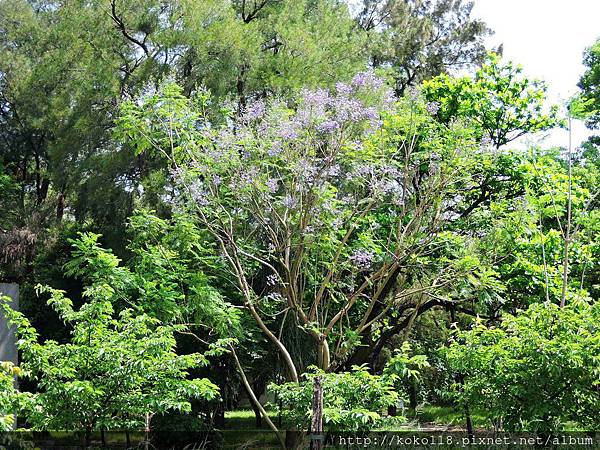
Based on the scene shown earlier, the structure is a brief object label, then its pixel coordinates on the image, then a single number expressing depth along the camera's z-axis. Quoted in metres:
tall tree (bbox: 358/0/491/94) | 17.64
